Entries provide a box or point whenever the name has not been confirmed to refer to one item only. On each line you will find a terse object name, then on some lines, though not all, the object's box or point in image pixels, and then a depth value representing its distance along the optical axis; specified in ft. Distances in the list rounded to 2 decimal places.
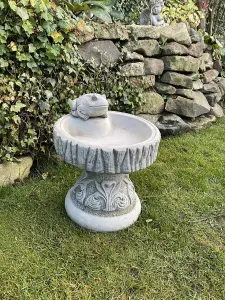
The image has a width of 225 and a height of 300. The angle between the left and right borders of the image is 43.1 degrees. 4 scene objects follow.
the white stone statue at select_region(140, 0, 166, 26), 13.14
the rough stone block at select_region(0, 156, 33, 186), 8.80
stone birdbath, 6.52
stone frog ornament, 7.00
